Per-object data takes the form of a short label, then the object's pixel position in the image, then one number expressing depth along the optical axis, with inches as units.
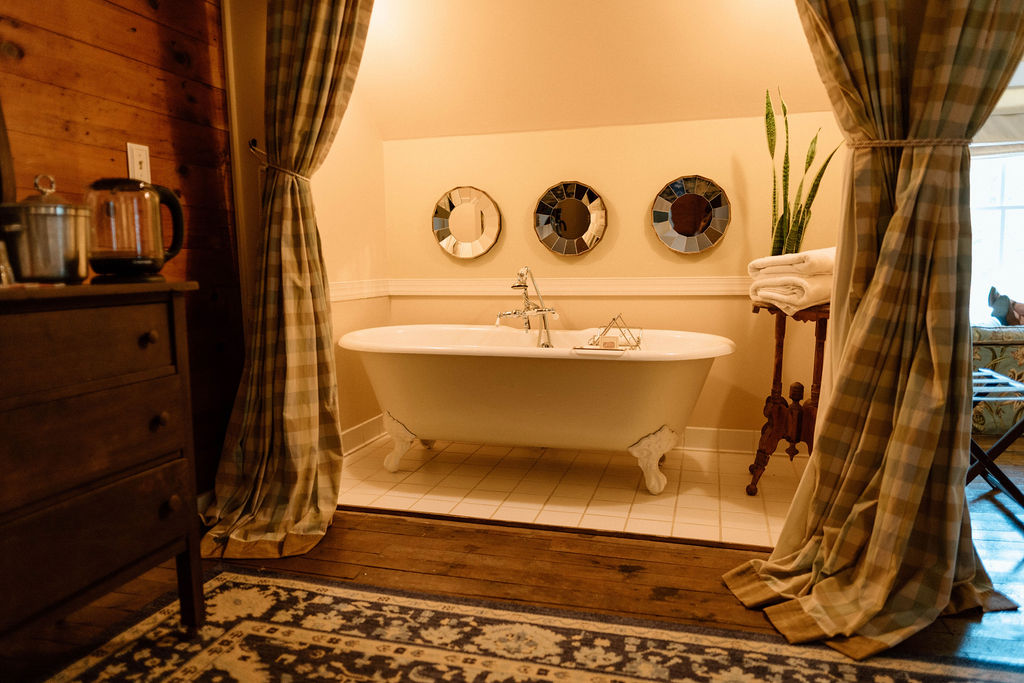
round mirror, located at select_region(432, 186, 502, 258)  138.6
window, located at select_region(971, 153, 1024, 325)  154.5
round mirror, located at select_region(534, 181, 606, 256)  132.4
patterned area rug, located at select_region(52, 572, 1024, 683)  59.9
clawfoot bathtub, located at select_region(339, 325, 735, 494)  99.8
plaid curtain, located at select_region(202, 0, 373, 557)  89.4
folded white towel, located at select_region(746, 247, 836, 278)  94.3
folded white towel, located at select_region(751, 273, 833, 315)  95.0
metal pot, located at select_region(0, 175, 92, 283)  55.3
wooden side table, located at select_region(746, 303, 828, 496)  101.7
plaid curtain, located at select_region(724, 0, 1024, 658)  64.2
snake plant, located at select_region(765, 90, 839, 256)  111.0
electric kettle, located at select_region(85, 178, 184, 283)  64.7
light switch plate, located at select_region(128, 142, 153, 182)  84.4
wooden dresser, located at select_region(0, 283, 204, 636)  50.4
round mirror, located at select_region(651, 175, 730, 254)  125.1
